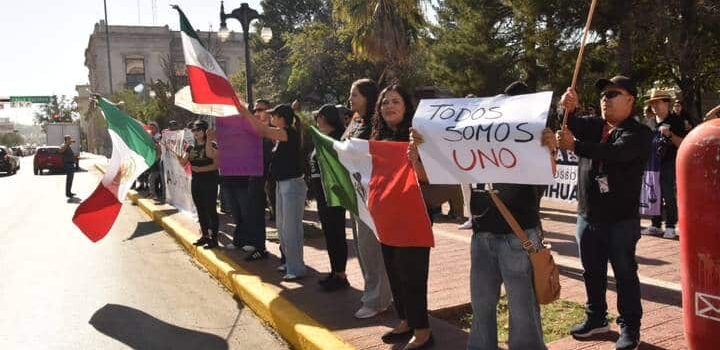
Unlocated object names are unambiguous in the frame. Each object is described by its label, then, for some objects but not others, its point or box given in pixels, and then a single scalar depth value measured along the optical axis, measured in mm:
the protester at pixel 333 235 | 5590
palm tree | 20672
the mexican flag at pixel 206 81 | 5742
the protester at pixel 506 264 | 3184
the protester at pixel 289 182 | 5801
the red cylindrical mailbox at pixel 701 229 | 2725
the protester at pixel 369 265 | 4652
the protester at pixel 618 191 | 3578
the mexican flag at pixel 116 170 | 6738
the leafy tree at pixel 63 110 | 99719
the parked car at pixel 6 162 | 33094
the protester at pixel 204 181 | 7695
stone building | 84375
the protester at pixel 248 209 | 7016
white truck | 46312
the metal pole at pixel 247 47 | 12141
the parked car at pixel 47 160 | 31516
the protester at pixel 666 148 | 7254
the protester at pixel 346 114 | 7592
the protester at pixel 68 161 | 17047
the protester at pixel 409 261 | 3895
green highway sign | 64562
